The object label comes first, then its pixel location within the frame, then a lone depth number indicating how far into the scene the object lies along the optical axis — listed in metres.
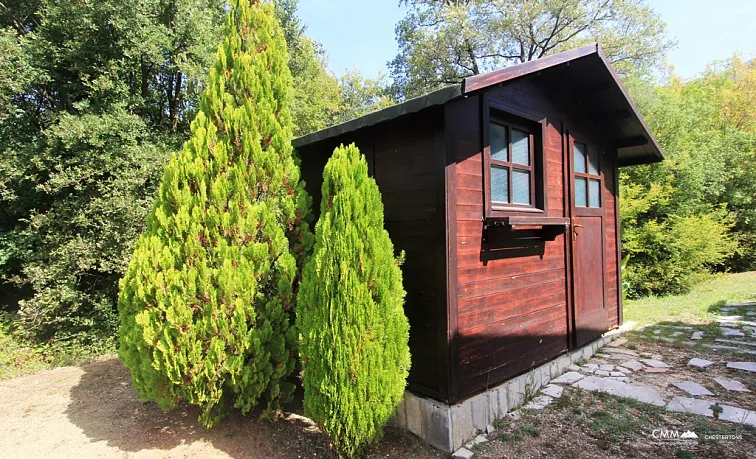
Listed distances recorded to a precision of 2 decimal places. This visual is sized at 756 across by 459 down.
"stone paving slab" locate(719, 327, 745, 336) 5.31
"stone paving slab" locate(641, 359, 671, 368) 4.22
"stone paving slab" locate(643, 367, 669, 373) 4.09
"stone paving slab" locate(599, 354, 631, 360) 4.54
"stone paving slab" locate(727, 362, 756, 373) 4.03
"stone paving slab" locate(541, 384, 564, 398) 3.63
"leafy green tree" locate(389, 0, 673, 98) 12.69
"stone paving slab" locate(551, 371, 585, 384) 3.91
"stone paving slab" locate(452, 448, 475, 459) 2.73
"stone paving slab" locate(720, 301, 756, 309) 7.18
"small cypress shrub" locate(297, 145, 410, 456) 2.43
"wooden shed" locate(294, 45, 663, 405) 2.95
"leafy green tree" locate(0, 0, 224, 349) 5.80
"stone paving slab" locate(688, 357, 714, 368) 4.21
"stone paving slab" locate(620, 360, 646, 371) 4.20
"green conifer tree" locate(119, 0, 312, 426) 2.74
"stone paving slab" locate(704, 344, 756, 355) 4.55
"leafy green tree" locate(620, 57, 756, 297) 9.27
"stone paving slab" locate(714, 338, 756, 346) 4.83
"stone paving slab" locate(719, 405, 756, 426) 2.97
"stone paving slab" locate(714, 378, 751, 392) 3.55
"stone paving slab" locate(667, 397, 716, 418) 3.17
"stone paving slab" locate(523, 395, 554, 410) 3.43
